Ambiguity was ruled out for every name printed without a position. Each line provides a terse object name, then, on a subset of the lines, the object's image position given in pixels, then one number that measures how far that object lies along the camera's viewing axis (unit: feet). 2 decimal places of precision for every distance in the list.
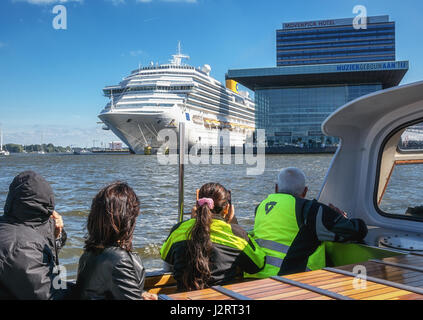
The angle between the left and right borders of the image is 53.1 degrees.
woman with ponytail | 9.07
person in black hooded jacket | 6.27
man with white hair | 9.93
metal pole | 13.85
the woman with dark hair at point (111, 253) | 6.54
